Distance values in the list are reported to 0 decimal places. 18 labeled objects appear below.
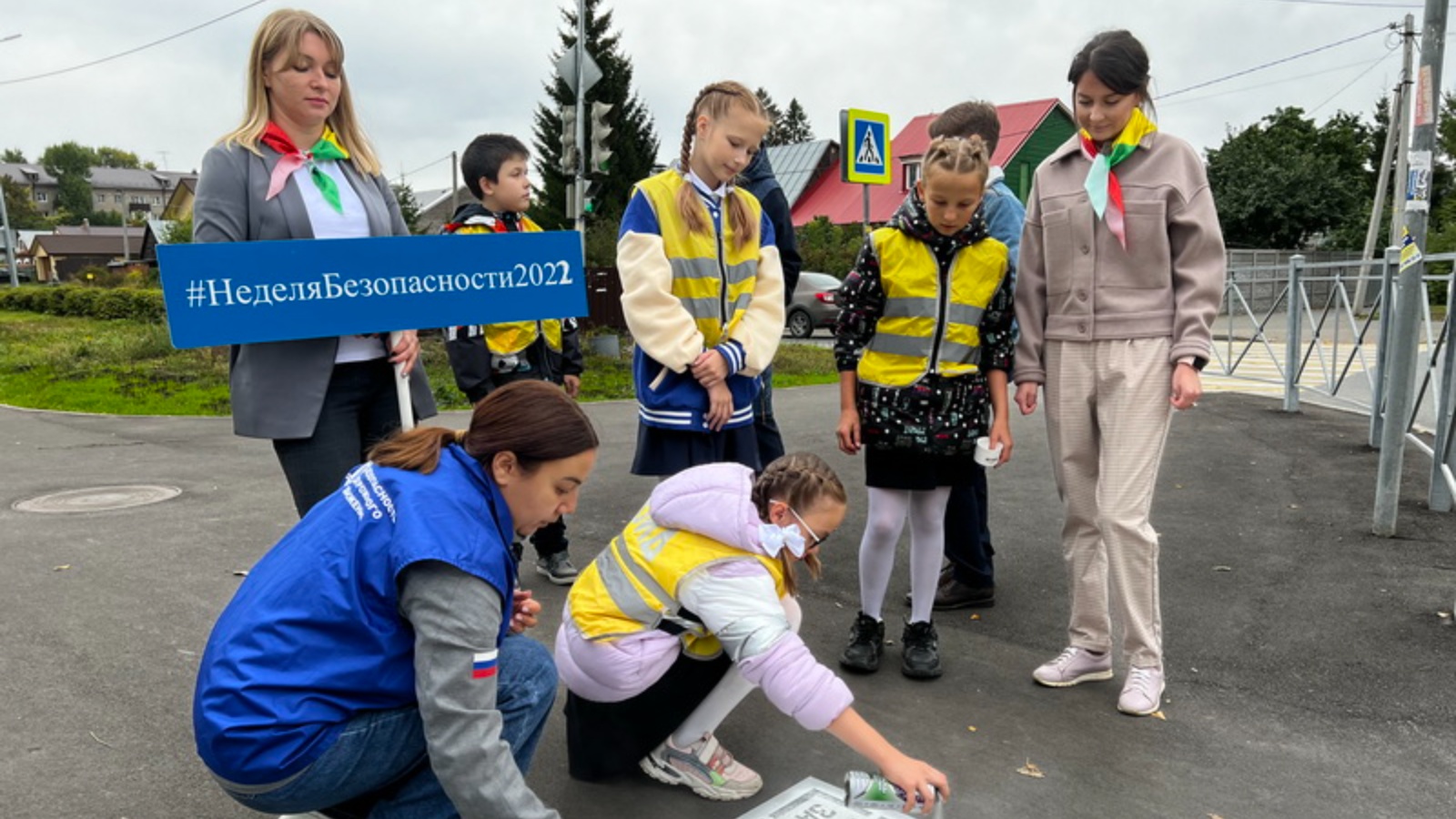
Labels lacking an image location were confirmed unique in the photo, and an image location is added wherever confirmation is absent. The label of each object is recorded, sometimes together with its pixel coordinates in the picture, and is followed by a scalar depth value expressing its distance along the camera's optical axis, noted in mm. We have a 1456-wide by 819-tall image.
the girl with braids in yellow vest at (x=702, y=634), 2170
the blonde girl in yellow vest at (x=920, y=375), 3381
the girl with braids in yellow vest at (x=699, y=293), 3264
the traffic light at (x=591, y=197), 11656
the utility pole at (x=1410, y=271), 5035
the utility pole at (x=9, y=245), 40438
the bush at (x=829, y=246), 30281
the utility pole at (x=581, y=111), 10250
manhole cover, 6023
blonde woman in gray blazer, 2770
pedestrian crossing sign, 9609
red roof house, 36344
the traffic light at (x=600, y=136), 11195
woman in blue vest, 1779
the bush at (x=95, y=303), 24625
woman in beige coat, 3154
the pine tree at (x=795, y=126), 75438
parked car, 21656
